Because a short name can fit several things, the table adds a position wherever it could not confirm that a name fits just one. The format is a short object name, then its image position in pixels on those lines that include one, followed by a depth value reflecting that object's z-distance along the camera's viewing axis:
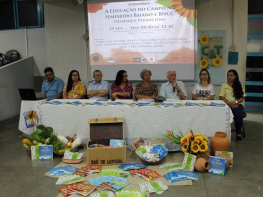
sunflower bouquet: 2.64
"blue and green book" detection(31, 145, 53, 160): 3.00
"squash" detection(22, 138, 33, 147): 3.14
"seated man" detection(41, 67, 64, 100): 4.42
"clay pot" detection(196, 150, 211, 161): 2.65
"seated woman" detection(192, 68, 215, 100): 3.81
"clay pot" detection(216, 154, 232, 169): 2.62
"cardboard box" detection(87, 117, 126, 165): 3.01
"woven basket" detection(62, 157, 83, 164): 2.84
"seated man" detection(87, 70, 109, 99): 3.98
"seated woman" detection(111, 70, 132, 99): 4.06
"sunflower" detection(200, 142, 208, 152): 2.63
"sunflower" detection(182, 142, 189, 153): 2.70
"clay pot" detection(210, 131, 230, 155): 2.75
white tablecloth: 2.96
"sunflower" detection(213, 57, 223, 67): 4.66
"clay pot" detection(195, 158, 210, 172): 2.54
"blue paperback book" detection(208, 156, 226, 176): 2.51
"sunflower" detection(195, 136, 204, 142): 2.65
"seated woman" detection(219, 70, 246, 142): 3.68
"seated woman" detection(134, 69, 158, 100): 3.98
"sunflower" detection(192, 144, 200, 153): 2.63
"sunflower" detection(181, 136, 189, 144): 2.73
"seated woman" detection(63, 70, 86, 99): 4.05
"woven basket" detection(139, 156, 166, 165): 2.71
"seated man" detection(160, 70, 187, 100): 3.82
